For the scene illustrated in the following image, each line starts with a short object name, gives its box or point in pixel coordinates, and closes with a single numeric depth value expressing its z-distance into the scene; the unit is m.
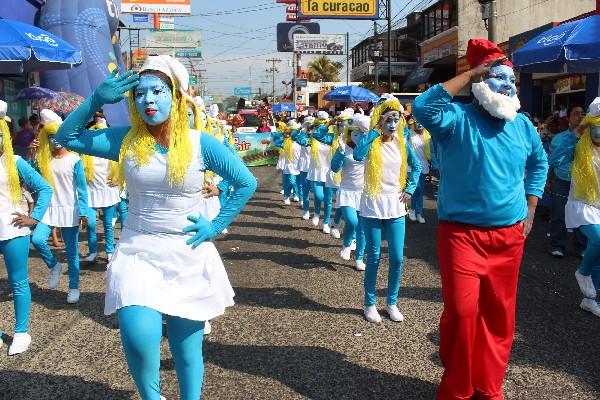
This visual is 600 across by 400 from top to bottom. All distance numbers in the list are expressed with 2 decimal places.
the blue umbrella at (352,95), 18.89
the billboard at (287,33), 44.50
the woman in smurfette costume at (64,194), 5.65
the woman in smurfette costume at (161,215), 2.71
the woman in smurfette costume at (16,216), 4.27
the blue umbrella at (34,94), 11.36
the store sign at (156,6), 29.86
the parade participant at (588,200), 5.08
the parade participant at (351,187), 6.90
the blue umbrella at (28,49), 6.16
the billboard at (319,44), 42.94
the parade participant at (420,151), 10.48
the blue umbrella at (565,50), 6.33
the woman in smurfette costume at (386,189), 5.05
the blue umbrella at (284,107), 38.10
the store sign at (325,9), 30.00
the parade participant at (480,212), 3.18
